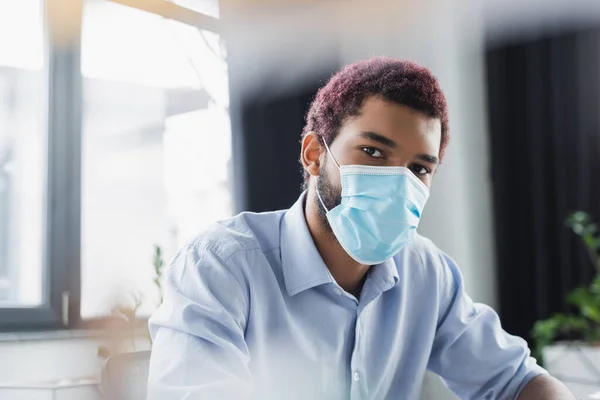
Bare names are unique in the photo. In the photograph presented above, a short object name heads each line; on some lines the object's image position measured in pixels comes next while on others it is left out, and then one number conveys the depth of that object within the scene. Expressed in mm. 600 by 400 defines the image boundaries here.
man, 904
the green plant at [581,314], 2061
